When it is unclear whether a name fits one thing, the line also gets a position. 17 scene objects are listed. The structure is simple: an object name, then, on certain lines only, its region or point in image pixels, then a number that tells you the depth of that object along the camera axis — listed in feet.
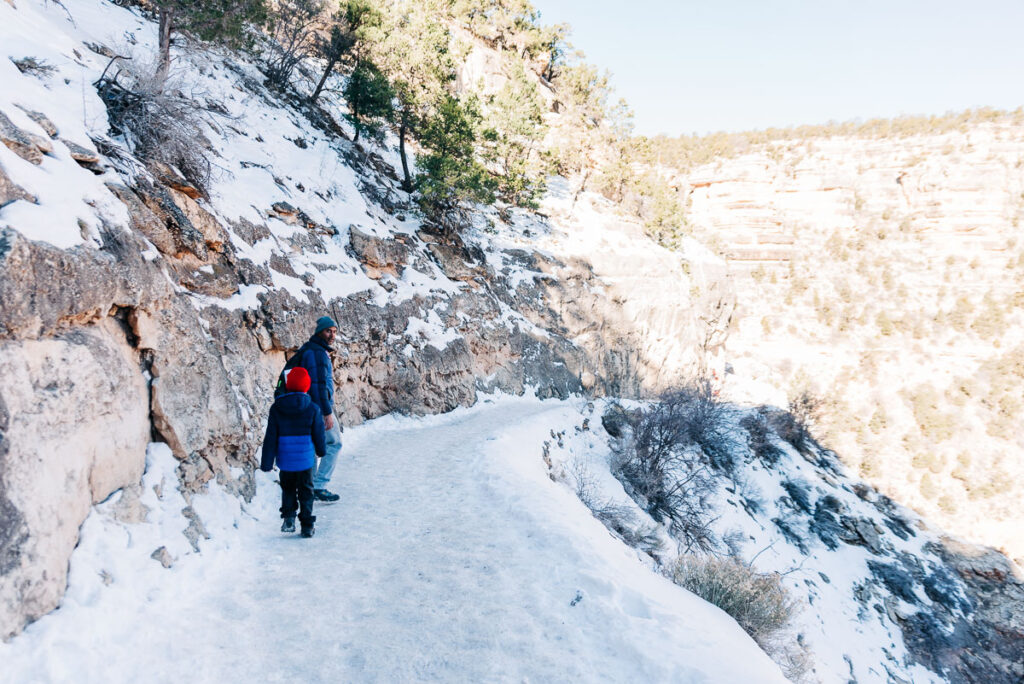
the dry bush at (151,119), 23.79
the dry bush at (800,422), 75.87
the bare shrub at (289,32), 57.26
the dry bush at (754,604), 16.93
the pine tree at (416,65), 56.70
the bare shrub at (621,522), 27.66
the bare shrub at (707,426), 52.37
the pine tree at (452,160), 54.19
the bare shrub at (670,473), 39.34
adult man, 19.25
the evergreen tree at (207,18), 34.72
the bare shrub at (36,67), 20.11
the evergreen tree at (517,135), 69.56
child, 16.01
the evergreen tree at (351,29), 57.47
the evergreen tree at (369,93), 56.24
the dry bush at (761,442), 63.82
